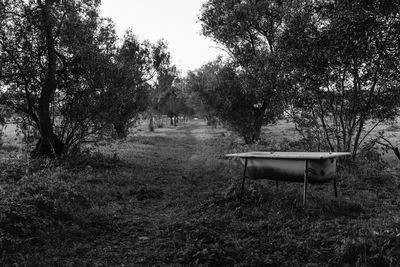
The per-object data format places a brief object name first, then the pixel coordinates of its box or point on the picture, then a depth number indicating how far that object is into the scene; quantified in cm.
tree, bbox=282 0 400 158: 1144
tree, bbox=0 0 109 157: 1459
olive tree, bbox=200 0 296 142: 1722
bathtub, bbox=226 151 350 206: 878
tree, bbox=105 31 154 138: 1753
